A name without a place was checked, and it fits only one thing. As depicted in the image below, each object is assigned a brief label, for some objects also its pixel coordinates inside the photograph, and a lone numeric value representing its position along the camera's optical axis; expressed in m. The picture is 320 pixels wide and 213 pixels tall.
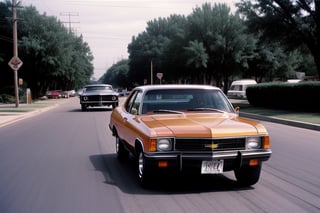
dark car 29.34
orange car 6.65
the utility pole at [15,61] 33.47
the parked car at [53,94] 70.00
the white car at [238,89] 47.22
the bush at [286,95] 23.42
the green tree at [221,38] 52.88
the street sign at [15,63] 33.38
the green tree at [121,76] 155.86
